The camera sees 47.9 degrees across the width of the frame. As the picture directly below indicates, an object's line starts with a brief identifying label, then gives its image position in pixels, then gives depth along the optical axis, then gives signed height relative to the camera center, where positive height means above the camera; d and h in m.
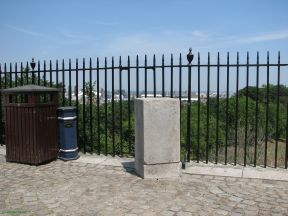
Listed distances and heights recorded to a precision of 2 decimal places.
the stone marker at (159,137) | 5.45 -0.64
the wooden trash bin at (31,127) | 6.29 -0.58
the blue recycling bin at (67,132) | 6.71 -0.71
